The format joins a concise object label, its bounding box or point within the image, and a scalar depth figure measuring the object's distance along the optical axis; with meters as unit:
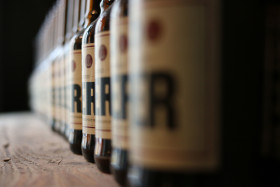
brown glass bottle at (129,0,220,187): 0.36
